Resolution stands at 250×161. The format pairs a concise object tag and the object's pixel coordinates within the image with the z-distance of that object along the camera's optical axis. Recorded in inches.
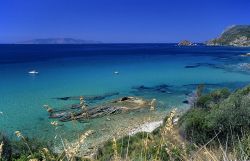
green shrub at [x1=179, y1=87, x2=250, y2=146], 338.2
